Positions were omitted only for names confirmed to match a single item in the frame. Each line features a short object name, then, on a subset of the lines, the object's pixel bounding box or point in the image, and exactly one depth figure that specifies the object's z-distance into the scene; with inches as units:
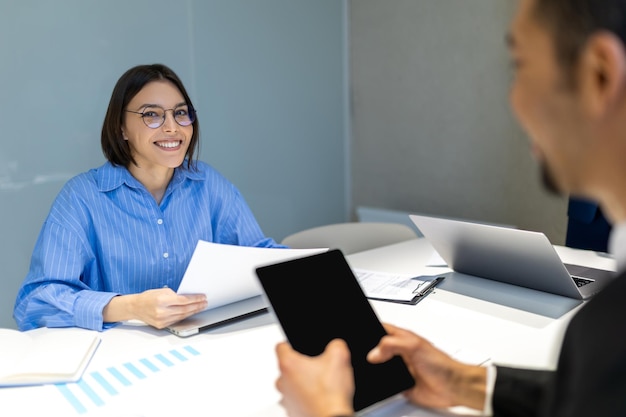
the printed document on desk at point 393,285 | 65.9
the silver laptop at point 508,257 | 61.5
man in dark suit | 24.5
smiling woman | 62.1
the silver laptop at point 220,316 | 56.7
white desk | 43.2
